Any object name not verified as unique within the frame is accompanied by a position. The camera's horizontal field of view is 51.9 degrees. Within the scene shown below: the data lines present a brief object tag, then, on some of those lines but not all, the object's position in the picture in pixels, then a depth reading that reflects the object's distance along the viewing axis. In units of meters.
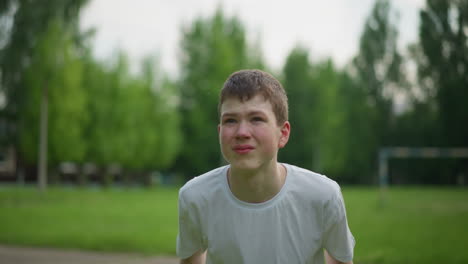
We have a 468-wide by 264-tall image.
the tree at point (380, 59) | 42.69
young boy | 2.48
